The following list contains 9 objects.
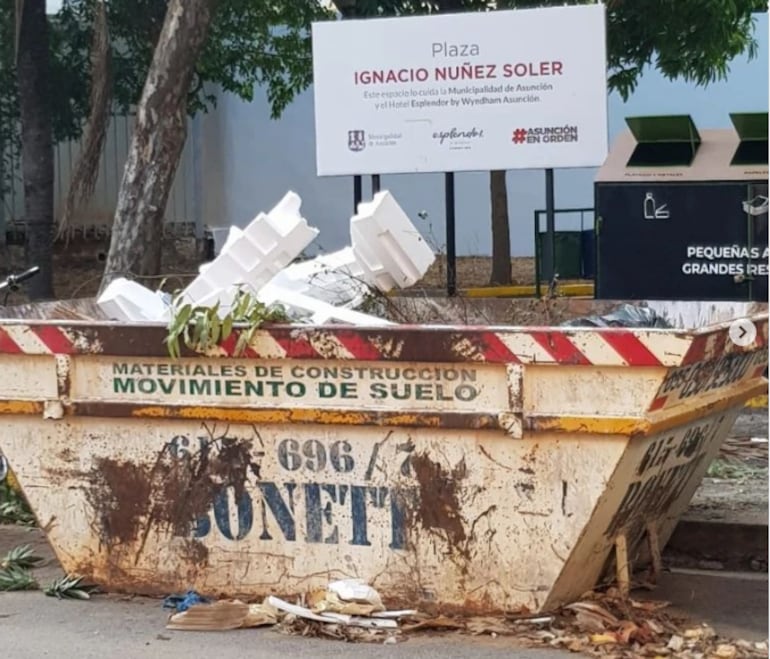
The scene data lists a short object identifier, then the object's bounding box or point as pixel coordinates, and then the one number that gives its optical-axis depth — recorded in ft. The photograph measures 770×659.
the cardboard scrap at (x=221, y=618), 18.37
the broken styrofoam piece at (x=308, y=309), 18.86
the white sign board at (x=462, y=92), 34.19
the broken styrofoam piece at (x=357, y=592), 18.19
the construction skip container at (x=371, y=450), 17.19
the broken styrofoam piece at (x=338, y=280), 21.04
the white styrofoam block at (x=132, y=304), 20.26
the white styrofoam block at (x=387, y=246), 20.62
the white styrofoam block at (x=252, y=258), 20.21
